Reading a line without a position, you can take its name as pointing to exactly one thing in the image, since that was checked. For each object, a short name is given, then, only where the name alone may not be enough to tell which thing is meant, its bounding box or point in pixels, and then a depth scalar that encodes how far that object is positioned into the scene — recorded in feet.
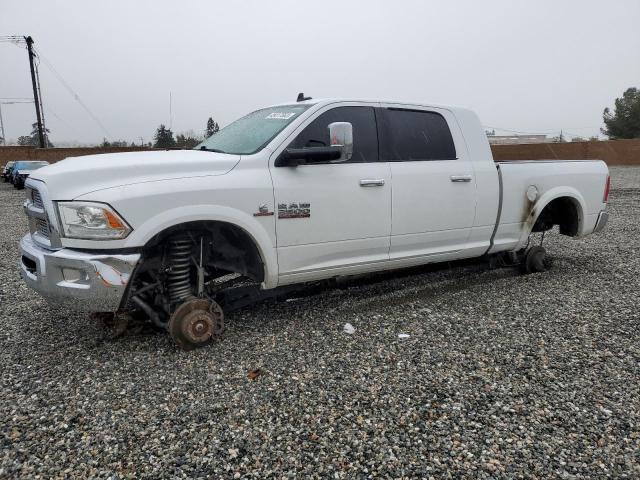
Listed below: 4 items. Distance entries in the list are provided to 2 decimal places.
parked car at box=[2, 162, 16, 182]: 92.32
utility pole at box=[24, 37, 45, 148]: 112.69
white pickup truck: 10.85
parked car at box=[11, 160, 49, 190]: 78.97
